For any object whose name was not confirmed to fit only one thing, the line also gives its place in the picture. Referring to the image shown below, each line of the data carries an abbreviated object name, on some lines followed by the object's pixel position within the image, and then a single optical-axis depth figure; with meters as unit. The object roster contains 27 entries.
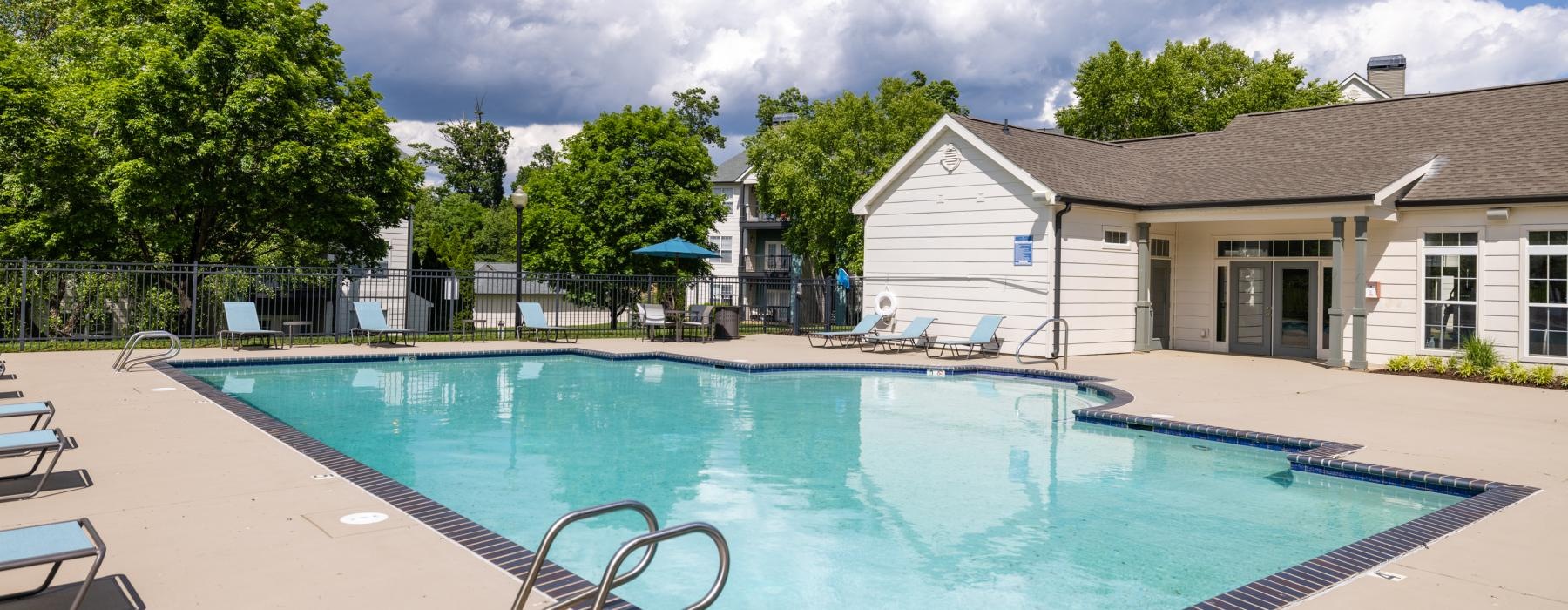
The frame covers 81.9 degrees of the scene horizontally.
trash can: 20.55
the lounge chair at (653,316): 19.62
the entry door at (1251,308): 17.23
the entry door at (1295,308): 16.58
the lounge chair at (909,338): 17.47
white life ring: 19.02
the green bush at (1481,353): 13.27
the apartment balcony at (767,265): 43.28
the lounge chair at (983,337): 16.09
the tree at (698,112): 59.75
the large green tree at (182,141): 17.64
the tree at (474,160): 63.69
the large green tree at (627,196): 31.23
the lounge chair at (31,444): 5.13
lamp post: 19.39
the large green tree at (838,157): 30.48
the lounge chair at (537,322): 19.03
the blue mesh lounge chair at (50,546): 3.03
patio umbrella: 20.14
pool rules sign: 16.34
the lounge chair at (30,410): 6.24
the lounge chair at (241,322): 15.94
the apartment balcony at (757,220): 41.66
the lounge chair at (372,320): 17.22
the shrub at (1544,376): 12.56
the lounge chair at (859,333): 18.17
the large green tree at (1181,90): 28.06
